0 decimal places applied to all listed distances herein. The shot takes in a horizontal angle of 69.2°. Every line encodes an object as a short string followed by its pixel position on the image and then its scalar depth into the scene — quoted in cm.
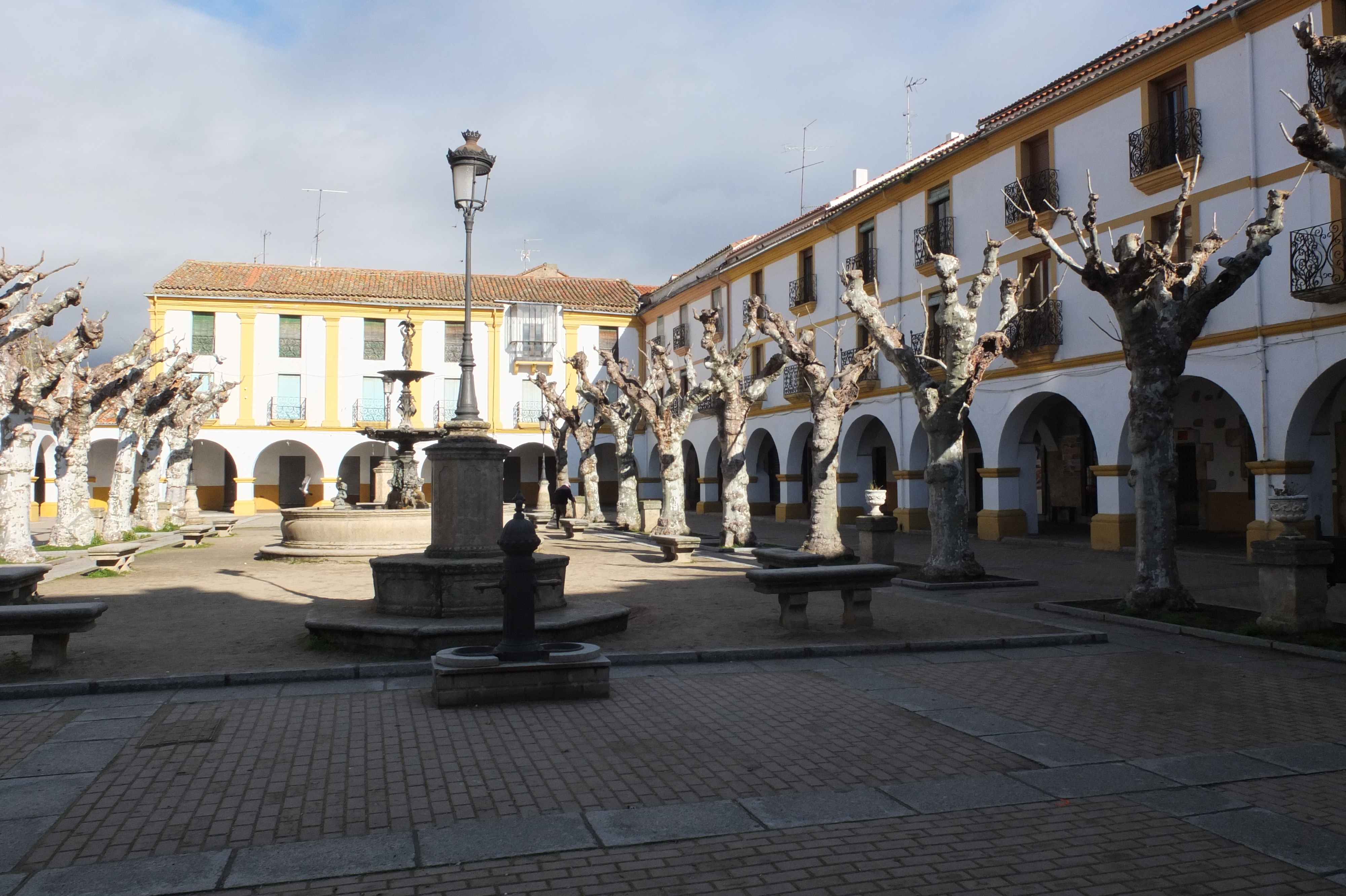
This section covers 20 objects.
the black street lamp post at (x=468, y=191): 945
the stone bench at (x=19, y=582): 942
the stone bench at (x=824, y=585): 902
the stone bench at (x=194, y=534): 2162
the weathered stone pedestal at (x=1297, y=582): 878
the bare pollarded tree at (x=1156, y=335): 1037
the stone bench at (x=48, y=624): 716
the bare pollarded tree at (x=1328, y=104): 730
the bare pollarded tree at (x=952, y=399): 1365
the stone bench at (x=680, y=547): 1709
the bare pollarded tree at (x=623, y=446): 2719
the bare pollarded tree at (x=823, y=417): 1675
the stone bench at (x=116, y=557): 1493
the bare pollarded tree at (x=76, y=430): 1891
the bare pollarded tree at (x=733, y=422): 1938
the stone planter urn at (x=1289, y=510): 922
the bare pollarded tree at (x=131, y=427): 2194
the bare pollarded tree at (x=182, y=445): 2919
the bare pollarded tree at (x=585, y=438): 2959
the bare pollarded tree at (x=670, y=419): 2116
